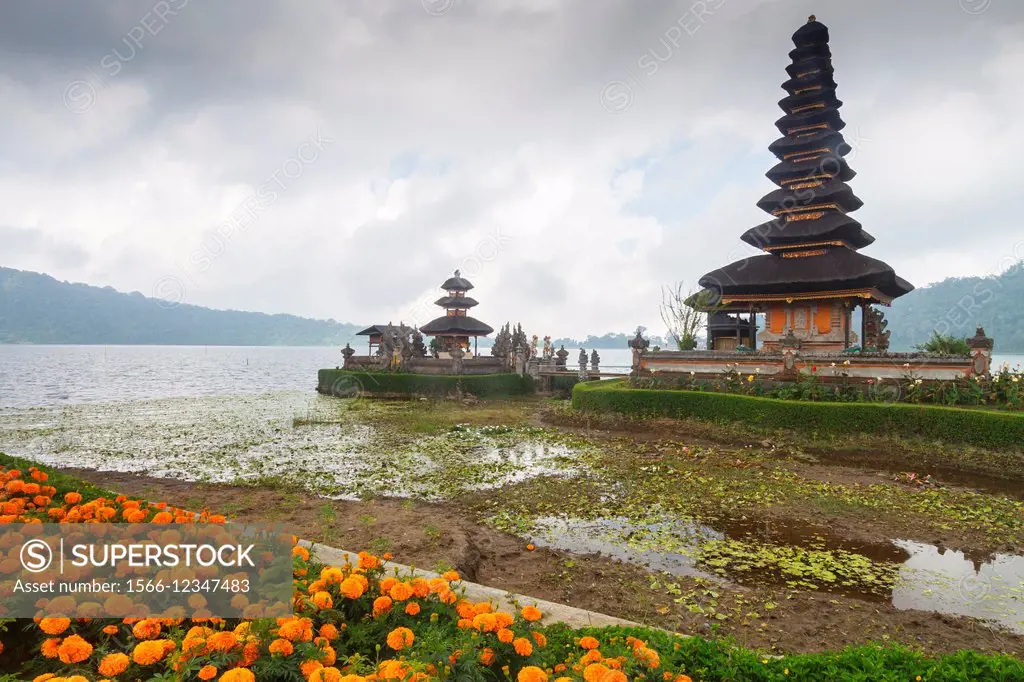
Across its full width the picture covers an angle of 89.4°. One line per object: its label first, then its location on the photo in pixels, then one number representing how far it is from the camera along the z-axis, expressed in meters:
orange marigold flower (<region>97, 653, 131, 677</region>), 2.33
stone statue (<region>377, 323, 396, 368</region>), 34.62
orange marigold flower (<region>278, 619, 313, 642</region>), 2.65
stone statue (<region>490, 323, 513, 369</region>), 36.28
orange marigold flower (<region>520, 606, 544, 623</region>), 3.13
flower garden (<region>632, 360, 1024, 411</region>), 15.24
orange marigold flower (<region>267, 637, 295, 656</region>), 2.54
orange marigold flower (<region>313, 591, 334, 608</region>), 3.04
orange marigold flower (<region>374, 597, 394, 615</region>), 3.20
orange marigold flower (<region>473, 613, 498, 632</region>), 2.89
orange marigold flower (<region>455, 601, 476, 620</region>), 3.32
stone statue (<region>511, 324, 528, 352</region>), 37.41
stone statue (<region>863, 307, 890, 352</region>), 25.41
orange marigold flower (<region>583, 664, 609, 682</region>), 2.53
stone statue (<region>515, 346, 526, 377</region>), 34.53
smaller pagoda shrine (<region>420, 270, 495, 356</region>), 43.47
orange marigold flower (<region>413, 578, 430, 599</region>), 3.36
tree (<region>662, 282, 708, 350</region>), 30.50
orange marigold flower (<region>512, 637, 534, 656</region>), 2.73
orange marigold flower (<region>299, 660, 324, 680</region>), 2.52
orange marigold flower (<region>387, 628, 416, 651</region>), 2.76
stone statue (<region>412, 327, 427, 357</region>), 35.84
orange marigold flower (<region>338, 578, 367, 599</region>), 3.16
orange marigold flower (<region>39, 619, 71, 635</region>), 2.59
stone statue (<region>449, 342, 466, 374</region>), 32.88
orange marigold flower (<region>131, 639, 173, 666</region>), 2.33
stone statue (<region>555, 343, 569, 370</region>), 36.06
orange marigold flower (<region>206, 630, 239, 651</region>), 2.52
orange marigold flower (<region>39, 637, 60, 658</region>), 2.54
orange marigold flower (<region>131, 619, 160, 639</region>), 2.61
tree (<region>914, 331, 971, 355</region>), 20.97
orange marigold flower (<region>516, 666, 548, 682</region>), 2.47
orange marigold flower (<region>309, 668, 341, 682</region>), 2.35
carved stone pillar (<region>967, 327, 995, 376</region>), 16.19
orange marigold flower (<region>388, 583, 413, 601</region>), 3.21
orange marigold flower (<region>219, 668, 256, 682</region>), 2.19
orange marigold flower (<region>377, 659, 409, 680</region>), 2.44
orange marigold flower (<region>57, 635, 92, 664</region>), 2.41
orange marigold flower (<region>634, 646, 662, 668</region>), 2.88
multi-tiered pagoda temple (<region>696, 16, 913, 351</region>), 22.66
